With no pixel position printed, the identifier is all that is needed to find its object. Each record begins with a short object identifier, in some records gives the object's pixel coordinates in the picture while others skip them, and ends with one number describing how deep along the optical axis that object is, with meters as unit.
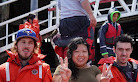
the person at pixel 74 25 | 3.05
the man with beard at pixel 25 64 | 2.47
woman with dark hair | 2.42
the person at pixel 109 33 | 3.89
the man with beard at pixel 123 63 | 2.69
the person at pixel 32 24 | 4.56
